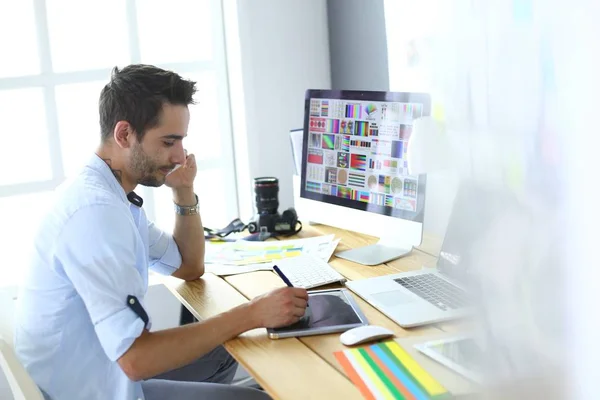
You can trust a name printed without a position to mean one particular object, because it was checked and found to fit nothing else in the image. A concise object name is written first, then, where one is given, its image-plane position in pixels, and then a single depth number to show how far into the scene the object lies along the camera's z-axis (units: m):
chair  1.18
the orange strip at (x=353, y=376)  1.06
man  1.27
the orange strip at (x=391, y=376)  0.97
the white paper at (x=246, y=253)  1.90
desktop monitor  1.76
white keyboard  1.68
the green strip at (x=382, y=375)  1.01
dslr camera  2.20
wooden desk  1.15
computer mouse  1.29
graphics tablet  1.38
